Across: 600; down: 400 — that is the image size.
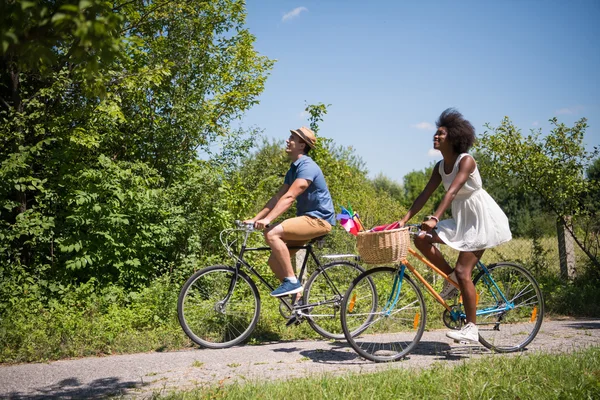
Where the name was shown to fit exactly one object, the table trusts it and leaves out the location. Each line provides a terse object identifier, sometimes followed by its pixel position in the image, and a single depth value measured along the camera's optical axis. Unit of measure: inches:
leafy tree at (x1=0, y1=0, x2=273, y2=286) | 286.8
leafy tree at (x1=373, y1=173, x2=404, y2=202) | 2059.5
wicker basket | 178.5
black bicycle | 221.6
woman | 192.9
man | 212.7
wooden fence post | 365.4
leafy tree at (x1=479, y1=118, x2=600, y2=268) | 368.8
